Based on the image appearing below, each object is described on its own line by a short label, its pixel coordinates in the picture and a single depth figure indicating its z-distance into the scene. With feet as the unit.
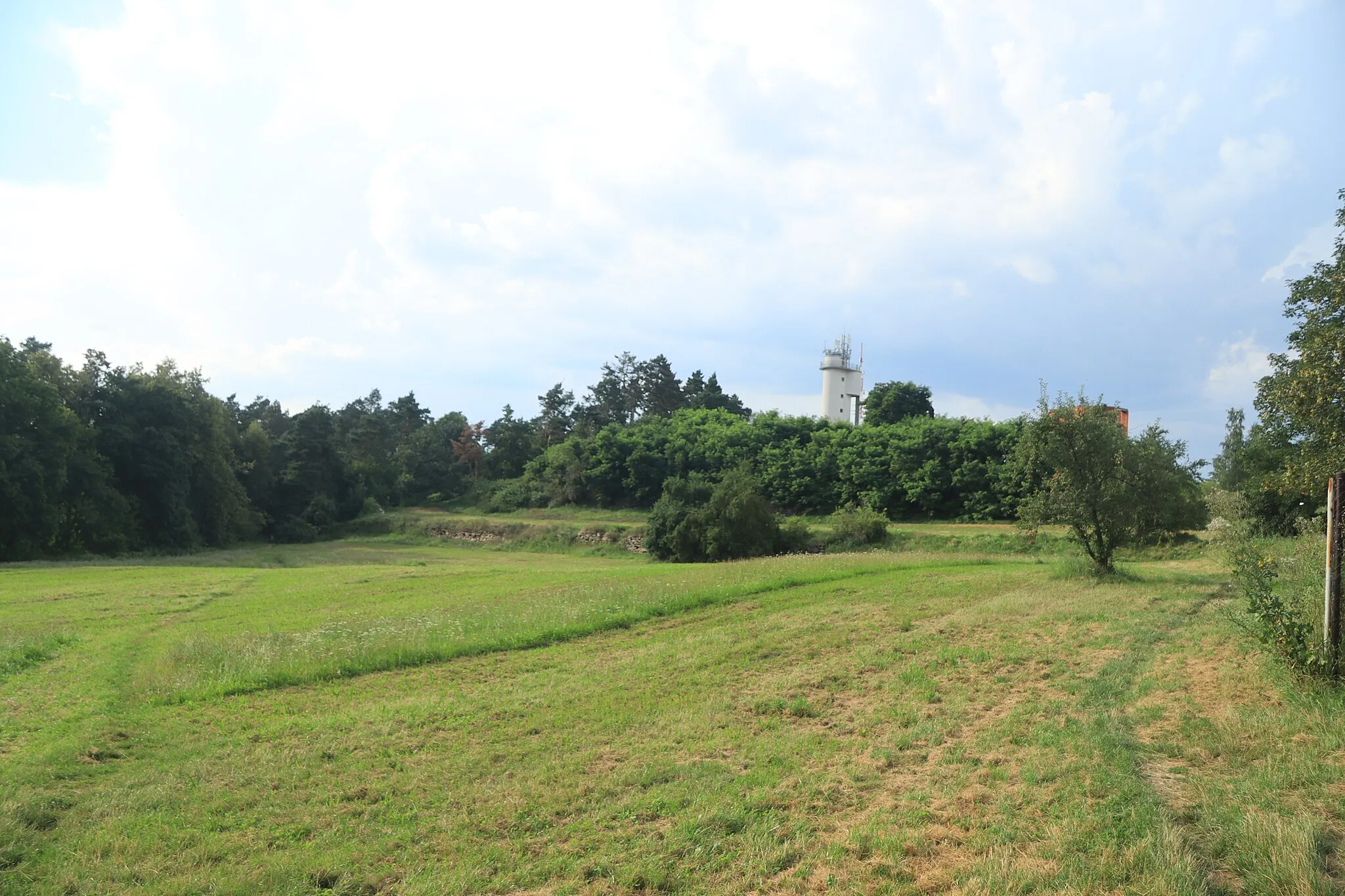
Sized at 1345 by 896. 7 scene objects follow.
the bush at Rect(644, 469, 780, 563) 179.01
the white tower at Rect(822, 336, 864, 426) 360.69
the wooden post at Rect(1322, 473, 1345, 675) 31.81
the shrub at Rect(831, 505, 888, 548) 183.42
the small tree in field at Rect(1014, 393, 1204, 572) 89.71
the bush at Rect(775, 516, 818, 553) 186.60
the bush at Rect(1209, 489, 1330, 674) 35.19
